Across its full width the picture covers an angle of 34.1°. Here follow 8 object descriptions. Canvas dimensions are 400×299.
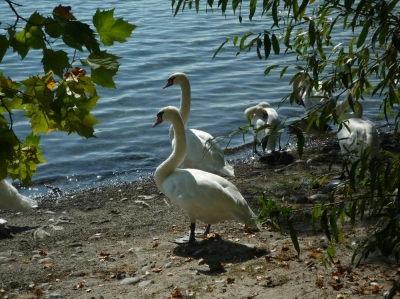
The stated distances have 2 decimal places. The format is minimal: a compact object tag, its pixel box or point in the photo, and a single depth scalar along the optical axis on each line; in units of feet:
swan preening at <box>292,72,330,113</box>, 38.09
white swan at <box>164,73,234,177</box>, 27.22
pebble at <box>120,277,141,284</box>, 16.70
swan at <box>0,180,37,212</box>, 25.07
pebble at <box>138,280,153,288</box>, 16.27
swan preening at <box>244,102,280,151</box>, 33.71
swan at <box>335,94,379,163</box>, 26.01
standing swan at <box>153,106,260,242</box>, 19.42
